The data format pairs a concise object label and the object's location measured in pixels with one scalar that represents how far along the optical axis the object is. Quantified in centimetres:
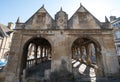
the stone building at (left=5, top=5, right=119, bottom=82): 623
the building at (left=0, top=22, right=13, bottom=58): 1413
